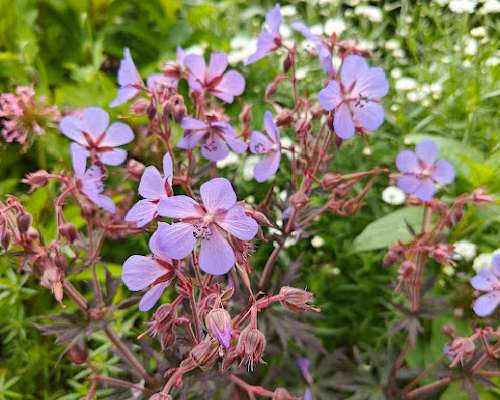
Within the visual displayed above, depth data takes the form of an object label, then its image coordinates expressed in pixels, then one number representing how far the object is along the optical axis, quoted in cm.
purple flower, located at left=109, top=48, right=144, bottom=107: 33
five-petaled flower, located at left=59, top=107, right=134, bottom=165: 33
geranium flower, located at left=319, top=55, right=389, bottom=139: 30
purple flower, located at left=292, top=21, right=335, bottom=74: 32
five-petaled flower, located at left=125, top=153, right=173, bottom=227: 25
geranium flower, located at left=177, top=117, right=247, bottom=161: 32
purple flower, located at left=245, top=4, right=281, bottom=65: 34
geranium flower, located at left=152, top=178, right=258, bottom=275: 24
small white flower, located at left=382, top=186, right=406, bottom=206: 46
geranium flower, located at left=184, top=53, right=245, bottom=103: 34
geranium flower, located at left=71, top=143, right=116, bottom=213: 30
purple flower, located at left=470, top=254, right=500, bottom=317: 32
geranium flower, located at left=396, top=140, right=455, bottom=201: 36
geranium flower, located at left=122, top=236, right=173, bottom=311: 25
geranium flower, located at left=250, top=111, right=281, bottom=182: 32
